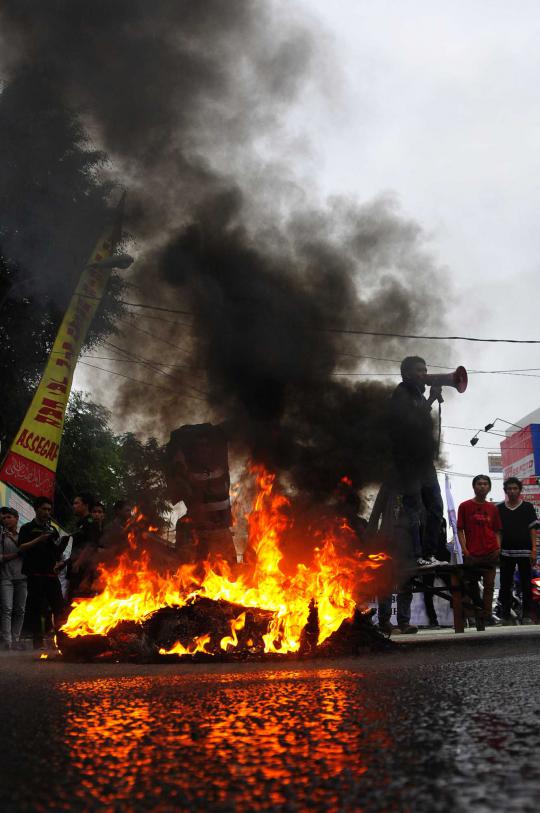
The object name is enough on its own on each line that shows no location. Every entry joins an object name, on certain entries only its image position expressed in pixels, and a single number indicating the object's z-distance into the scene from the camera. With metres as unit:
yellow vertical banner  12.44
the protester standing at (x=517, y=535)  10.28
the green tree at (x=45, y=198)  10.37
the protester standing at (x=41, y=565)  9.83
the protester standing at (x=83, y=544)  9.58
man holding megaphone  8.55
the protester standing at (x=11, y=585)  9.91
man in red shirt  9.67
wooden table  8.33
